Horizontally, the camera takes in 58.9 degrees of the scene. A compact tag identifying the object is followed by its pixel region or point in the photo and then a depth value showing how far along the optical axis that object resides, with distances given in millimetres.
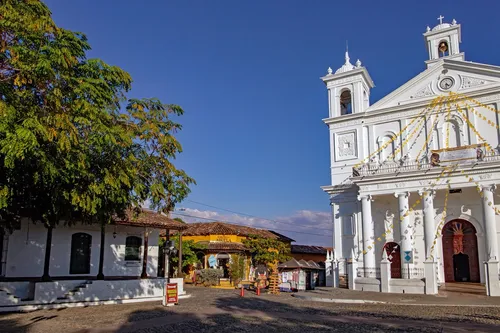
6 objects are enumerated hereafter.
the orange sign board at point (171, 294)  16562
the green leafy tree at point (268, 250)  31016
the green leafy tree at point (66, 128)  9008
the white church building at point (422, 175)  23172
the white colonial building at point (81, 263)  17094
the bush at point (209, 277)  30625
